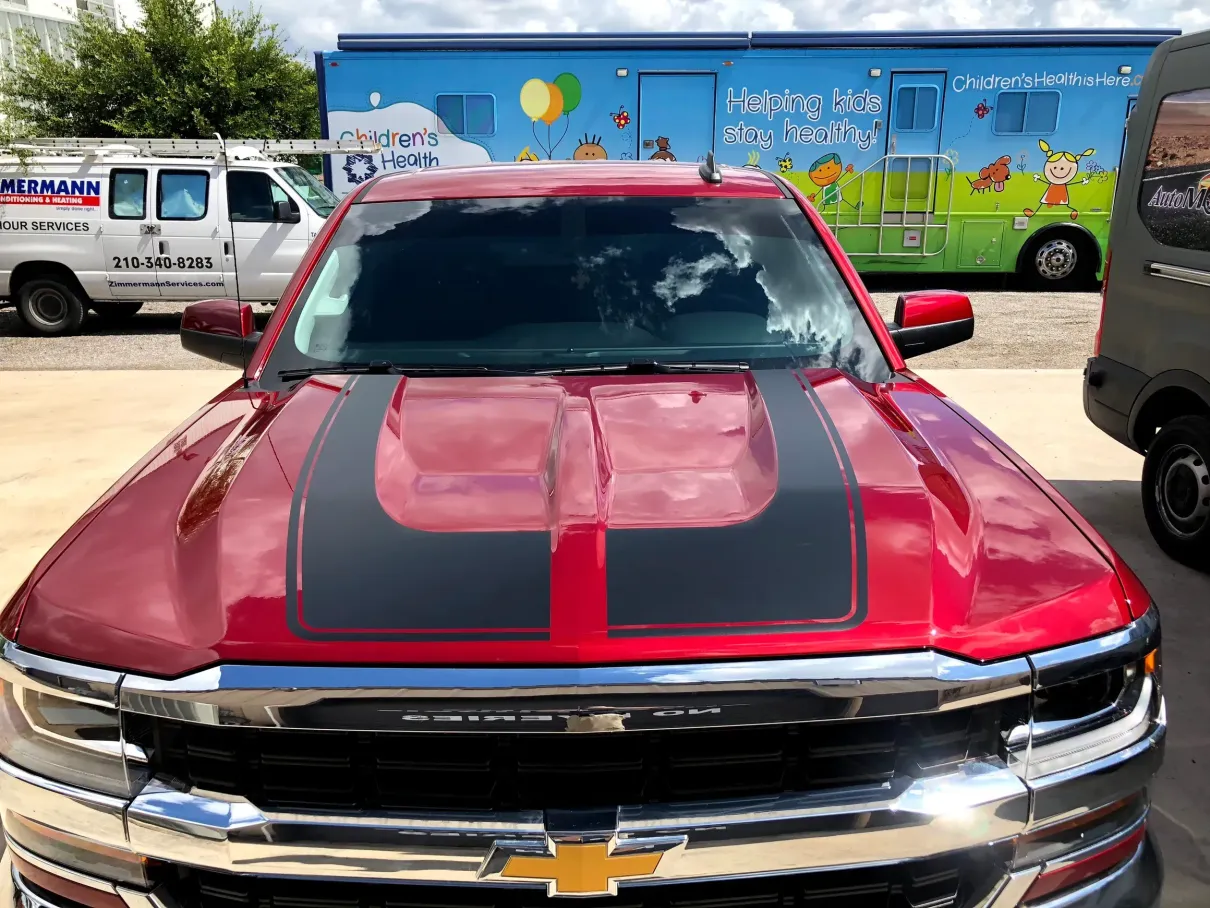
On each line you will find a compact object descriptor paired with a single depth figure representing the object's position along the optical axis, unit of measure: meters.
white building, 36.03
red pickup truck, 1.41
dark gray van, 4.24
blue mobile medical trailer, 12.72
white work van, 10.80
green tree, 22.91
